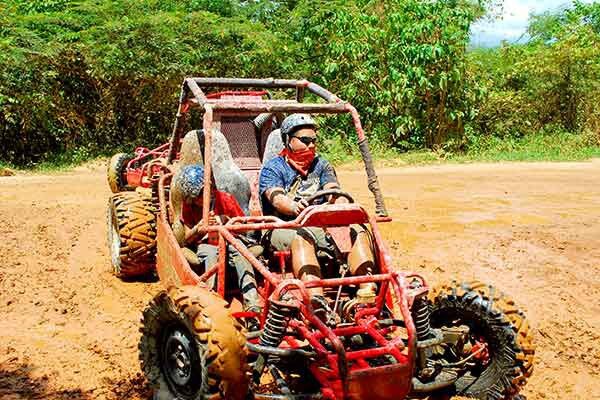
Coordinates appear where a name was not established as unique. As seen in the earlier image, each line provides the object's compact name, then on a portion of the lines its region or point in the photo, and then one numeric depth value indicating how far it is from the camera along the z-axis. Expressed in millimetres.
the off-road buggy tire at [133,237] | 6230
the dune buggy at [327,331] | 3316
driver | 4129
